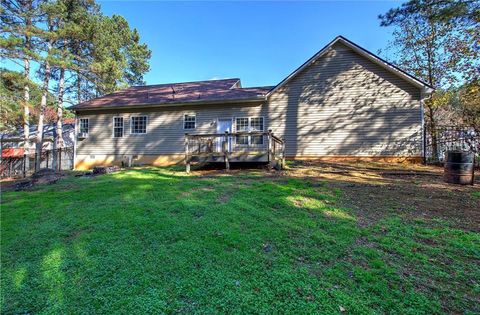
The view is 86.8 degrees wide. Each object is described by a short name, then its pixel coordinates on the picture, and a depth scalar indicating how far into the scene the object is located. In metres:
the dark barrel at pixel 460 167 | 6.87
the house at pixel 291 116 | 11.84
